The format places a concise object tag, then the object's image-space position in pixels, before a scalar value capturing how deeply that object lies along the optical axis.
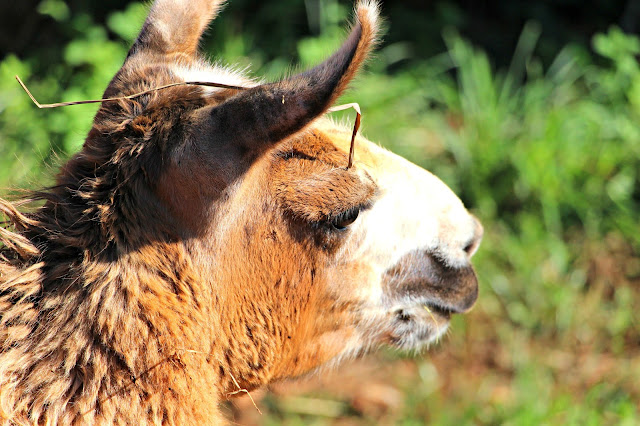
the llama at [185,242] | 4.19
